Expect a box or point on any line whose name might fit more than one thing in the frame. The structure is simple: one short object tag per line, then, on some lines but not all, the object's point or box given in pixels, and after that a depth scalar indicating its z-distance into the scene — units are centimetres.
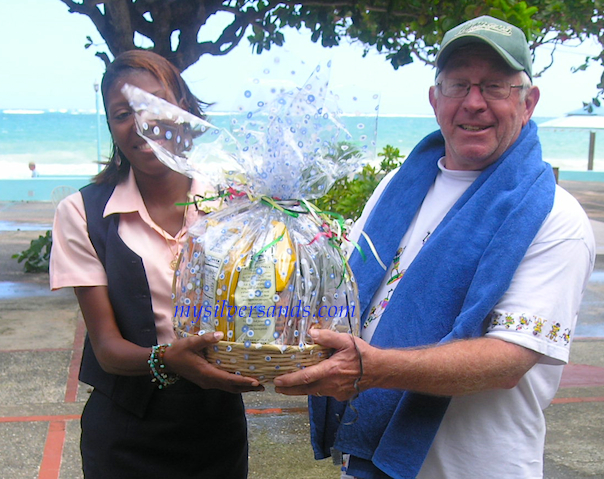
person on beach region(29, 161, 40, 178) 2205
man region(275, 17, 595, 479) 165
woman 185
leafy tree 499
